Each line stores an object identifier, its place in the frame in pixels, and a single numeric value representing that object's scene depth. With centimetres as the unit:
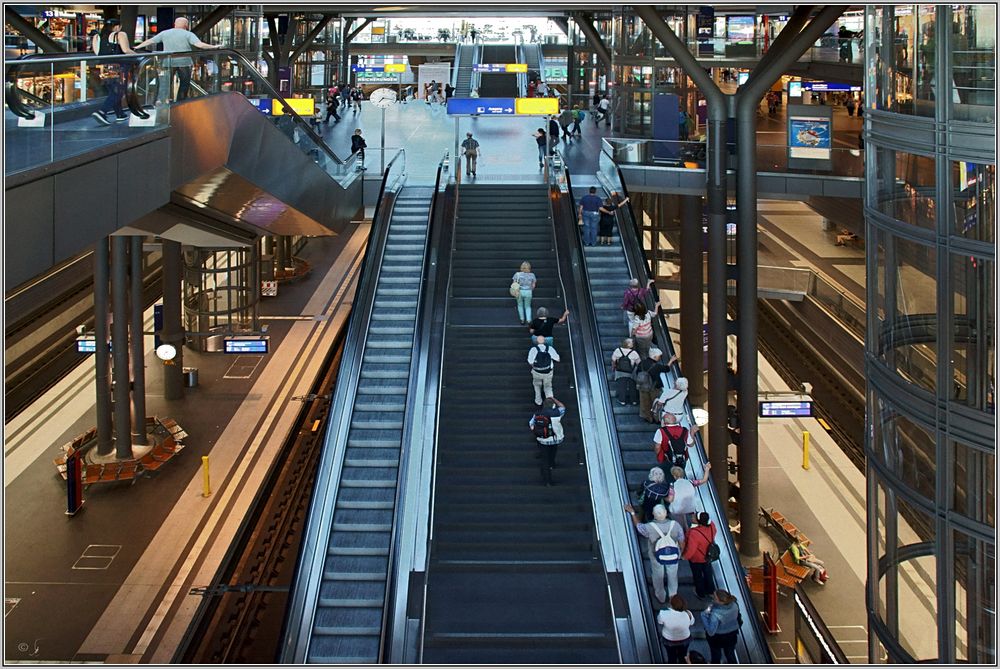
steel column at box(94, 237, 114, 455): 2295
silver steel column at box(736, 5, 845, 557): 2047
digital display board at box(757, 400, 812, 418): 1991
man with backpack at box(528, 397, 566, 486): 1358
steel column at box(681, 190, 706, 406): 2862
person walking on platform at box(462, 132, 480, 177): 2627
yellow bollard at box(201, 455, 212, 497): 2109
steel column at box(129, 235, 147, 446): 2358
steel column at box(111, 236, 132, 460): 2272
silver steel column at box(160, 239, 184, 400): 2638
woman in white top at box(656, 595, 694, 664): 1008
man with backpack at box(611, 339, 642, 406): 1528
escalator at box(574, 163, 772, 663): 1122
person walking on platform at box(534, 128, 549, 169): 2919
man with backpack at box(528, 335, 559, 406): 1473
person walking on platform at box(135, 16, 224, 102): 1399
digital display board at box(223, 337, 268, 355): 2502
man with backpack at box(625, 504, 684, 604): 1120
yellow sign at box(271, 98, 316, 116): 3462
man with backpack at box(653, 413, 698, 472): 1296
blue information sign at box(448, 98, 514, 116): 2985
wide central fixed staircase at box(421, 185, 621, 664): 1120
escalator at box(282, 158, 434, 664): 1188
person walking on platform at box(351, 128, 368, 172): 3197
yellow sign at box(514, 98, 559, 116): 3103
